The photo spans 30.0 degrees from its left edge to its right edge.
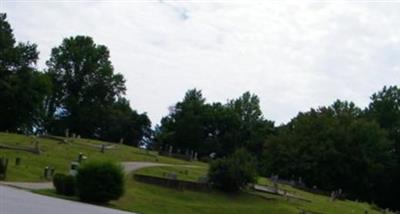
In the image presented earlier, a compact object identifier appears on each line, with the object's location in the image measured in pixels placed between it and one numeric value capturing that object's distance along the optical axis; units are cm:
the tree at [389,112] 12044
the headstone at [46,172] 4606
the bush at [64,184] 3988
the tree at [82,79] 12112
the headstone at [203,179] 5850
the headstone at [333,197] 7500
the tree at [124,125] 12075
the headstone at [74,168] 4059
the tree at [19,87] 9469
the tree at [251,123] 12900
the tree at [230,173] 5803
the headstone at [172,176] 5575
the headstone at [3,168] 4084
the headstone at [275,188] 6512
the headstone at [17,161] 4754
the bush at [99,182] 3881
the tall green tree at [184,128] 12319
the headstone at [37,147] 5830
